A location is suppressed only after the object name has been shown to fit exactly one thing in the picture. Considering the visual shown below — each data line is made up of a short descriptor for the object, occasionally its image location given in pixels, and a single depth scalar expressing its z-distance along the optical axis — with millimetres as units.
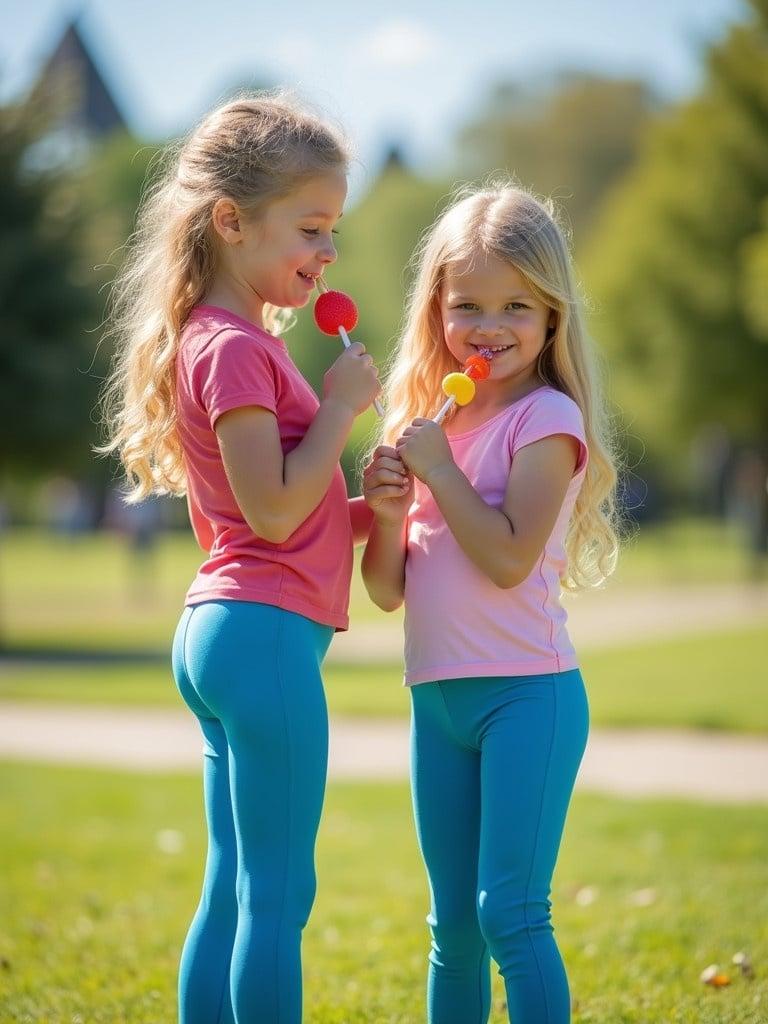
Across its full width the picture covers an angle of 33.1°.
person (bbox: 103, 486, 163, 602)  20906
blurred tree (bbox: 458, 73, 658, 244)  42500
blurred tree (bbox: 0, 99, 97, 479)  14062
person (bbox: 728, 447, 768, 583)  20750
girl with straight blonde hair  2516
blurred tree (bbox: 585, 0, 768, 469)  23844
